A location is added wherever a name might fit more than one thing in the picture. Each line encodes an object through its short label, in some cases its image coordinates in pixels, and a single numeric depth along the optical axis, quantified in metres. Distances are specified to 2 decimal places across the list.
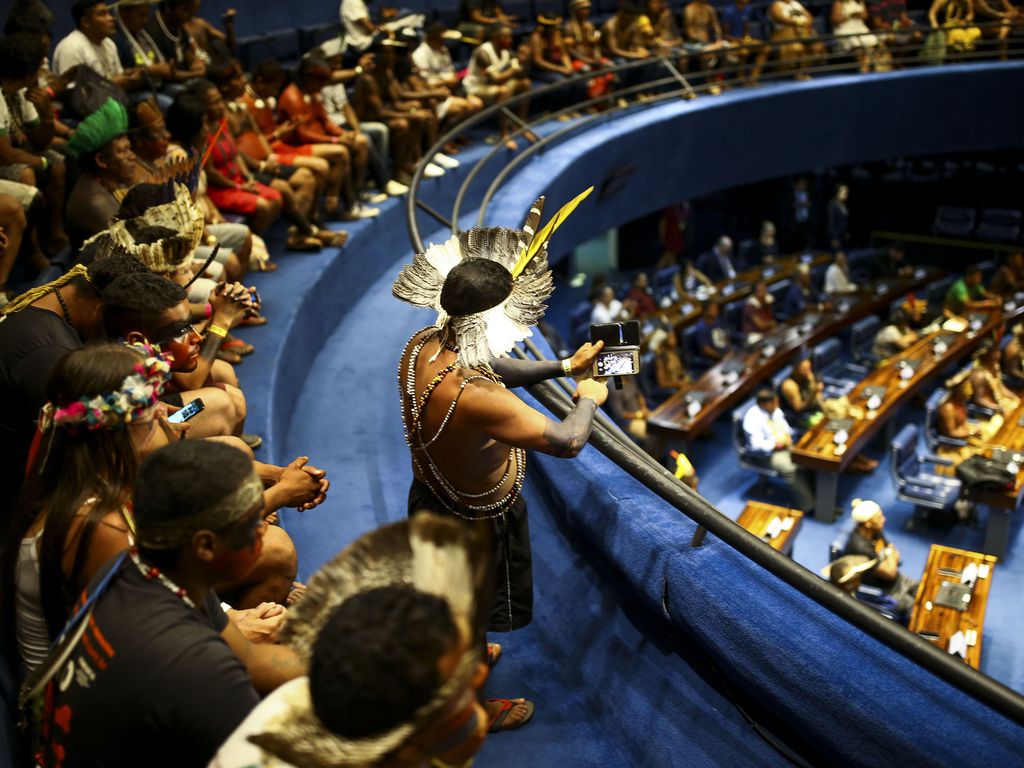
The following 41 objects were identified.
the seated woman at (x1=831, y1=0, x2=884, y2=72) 13.75
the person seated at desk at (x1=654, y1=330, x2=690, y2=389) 11.29
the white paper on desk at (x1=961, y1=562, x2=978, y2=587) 7.29
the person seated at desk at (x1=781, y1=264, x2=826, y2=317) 13.20
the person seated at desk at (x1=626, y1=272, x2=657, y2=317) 12.60
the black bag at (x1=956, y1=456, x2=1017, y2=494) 8.73
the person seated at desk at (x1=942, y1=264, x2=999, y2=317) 13.03
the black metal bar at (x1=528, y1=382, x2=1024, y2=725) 2.16
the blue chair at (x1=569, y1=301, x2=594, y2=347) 12.14
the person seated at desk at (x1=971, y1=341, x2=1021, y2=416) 10.78
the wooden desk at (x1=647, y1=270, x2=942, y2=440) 10.00
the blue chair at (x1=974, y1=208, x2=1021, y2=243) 17.00
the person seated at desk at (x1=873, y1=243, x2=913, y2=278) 15.38
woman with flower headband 2.26
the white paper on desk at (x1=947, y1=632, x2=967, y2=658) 6.36
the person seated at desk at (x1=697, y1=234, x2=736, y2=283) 14.45
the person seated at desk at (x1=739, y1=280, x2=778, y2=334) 12.68
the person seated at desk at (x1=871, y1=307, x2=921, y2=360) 12.40
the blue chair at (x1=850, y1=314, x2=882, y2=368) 12.68
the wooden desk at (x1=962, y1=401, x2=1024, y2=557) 8.69
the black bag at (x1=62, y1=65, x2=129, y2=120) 5.71
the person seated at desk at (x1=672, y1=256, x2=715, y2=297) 13.78
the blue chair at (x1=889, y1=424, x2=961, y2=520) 9.25
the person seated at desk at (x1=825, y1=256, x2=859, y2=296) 14.16
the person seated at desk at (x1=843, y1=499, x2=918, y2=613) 7.29
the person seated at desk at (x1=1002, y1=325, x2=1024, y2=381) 11.66
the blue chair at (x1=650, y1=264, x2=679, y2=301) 13.84
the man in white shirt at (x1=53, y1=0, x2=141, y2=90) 6.38
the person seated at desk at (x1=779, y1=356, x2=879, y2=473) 10.56
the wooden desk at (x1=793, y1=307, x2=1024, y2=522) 9.45
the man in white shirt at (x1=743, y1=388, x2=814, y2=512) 9.76
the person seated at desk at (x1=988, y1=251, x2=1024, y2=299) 13.87
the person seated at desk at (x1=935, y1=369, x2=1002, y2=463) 9.96
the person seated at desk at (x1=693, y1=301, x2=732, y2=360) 12.08
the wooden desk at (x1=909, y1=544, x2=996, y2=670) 6.71
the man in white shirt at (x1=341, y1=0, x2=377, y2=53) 9.45
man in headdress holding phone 2.87
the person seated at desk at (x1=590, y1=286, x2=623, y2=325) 11.41
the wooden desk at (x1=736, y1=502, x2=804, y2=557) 8.00
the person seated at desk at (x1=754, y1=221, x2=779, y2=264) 15.70
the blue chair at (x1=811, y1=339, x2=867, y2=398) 11.68
